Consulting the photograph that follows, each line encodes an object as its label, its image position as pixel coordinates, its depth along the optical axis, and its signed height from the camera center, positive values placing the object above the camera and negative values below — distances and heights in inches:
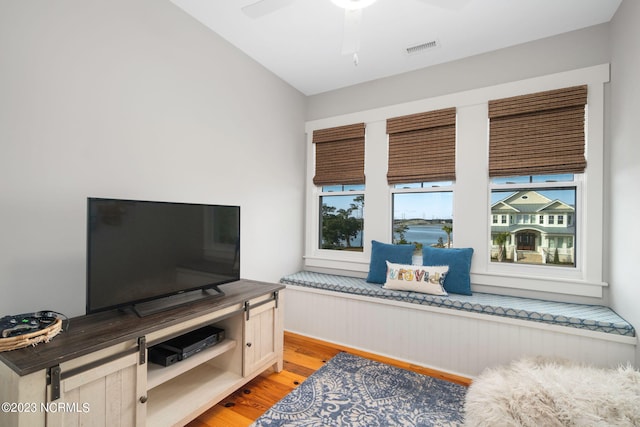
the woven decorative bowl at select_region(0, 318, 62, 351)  45.8 -20.3
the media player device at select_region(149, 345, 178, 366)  66.3 -32.0
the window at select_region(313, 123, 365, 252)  134.3 +14.2
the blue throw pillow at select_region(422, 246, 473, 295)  105.1 -17.4
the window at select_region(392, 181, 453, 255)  117.6 +1.0
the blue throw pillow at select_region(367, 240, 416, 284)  117.6 -16.2
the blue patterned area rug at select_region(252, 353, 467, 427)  72.6 -49.2
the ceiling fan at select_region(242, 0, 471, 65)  65.0 +45.7
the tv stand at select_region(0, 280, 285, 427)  44.0 -28.4
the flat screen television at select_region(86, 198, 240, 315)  58.9 -9.3
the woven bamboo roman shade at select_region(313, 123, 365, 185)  133.5 +27.6
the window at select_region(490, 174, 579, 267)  100.0 -0.8
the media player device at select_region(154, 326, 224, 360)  69.7 -31.3
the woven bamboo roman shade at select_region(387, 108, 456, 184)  114.4 +27.6
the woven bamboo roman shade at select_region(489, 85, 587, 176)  95.5 +28.4
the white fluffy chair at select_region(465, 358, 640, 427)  54.4 -34.6
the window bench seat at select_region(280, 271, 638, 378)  81.7 -34.5
